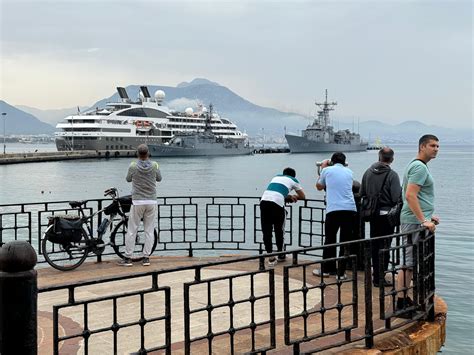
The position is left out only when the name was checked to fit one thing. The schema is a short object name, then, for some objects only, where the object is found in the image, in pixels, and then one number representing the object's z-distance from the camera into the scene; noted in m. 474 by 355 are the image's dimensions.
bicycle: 8.30
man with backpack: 7.37
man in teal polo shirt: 5.99
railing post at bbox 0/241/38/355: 3.35
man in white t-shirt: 8.76
